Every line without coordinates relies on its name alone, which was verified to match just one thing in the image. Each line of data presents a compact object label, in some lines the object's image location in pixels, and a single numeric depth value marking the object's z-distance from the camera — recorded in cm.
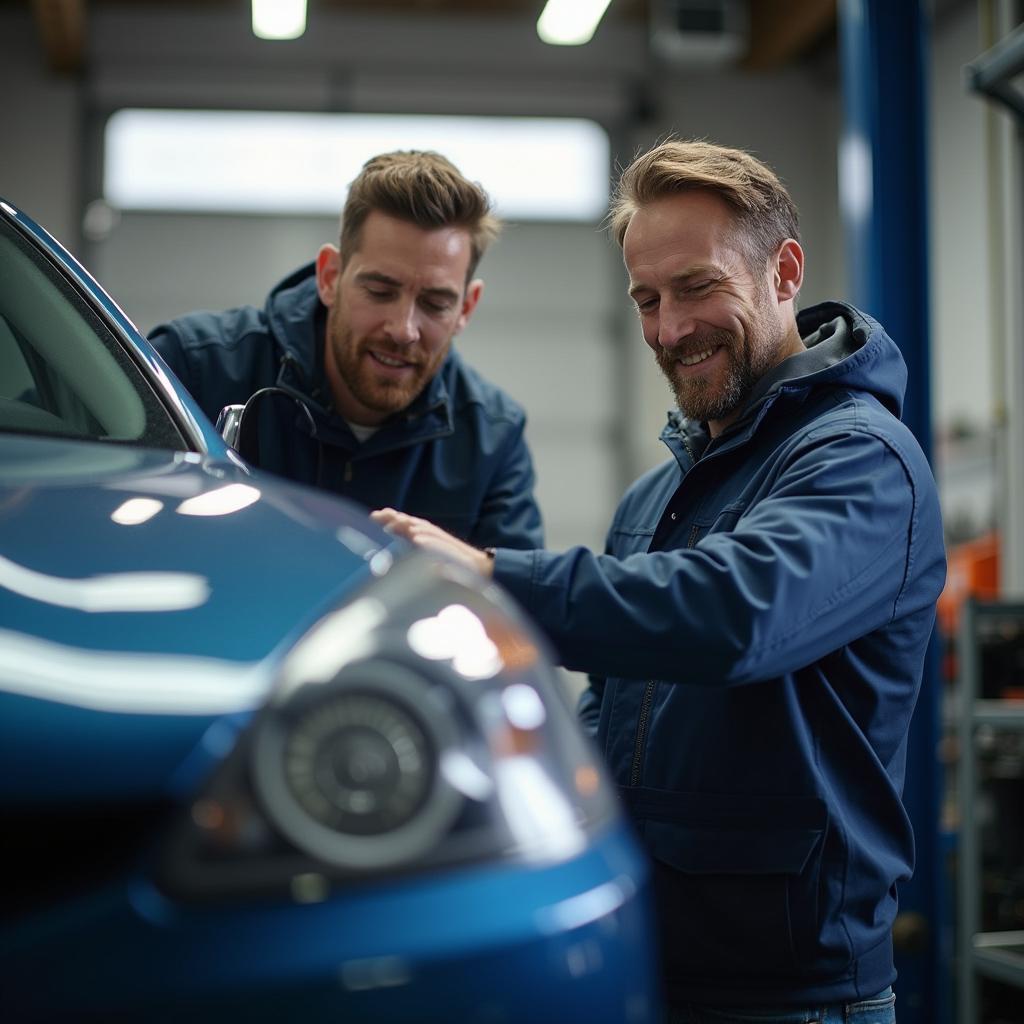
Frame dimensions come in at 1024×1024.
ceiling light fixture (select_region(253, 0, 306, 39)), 509
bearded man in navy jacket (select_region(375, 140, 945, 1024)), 120
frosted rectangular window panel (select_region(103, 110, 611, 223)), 937
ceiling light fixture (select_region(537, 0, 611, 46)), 587
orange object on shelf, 653
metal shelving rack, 341
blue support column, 322
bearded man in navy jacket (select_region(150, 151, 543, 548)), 221
